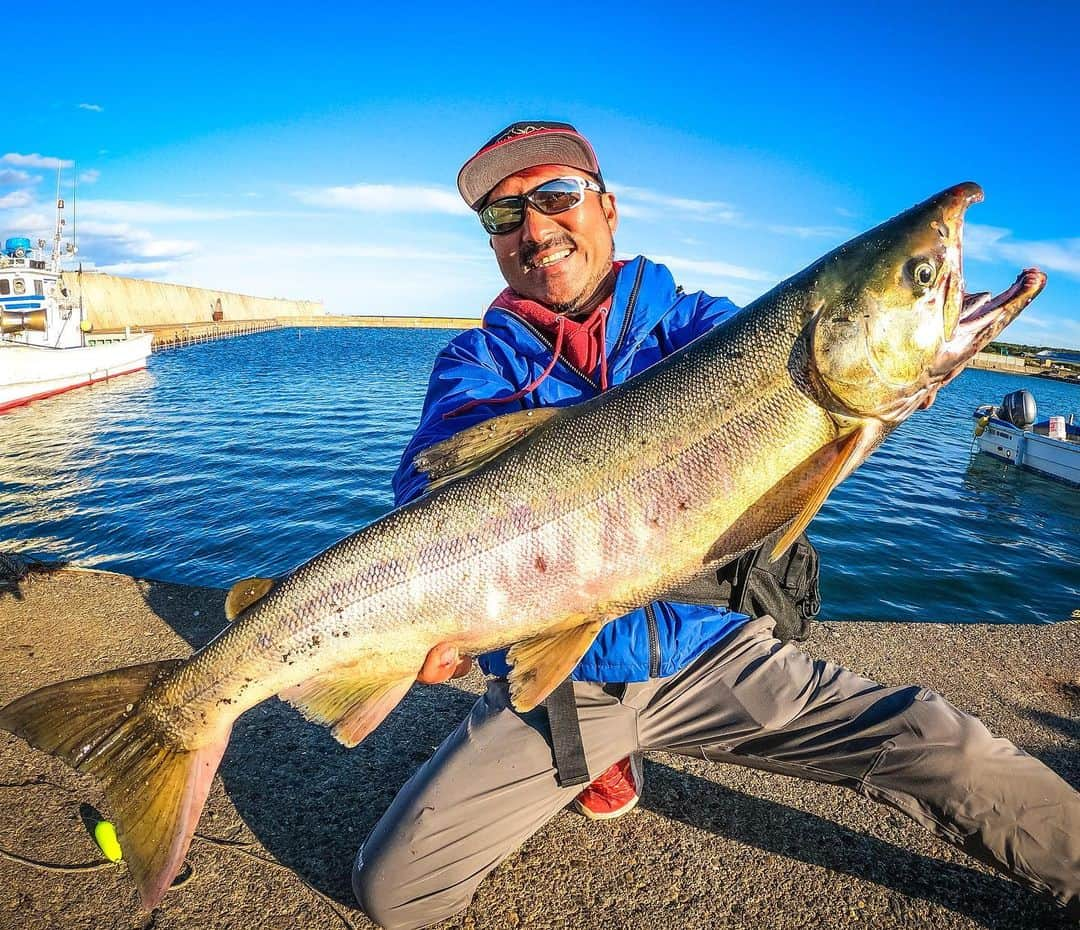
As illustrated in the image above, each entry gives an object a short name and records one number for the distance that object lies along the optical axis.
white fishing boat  25.66
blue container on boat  29.80
